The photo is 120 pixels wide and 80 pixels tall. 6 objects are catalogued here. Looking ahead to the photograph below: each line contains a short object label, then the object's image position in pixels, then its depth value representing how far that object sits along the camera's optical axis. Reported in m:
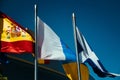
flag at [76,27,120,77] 7.77
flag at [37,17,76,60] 7.04
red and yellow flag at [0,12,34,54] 6.80
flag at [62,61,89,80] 7.48
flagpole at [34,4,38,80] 6.70
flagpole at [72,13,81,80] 7.45
